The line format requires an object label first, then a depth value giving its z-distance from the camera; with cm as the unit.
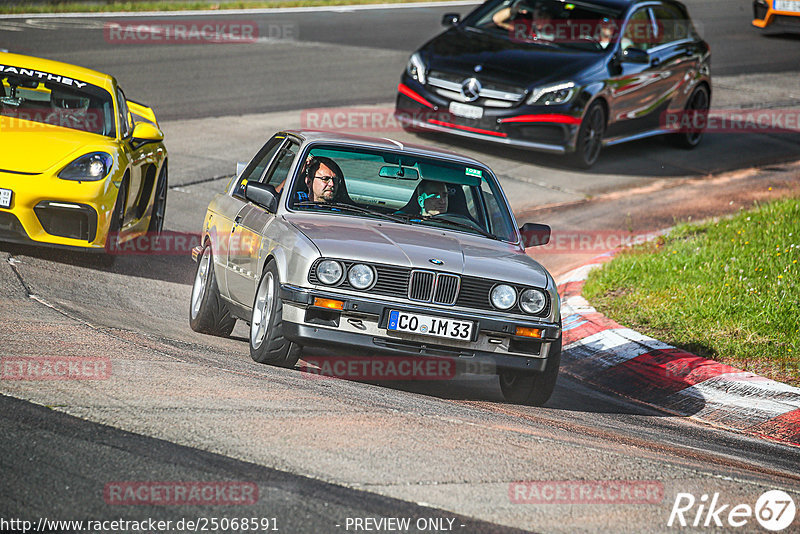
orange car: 5041
